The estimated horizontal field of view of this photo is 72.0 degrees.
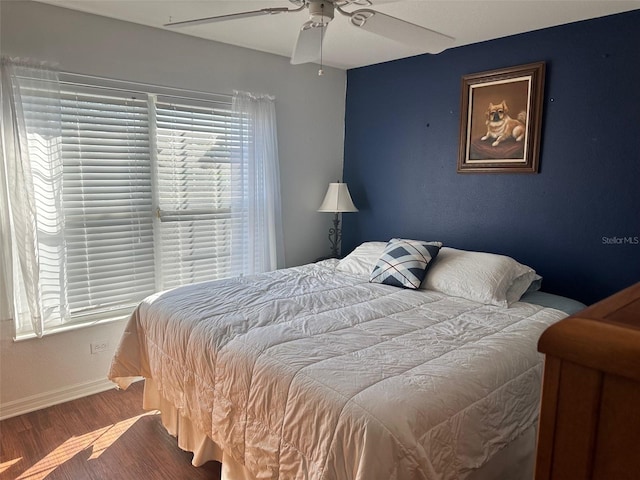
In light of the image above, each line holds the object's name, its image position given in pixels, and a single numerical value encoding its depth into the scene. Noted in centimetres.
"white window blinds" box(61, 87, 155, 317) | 277
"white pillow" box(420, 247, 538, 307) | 258
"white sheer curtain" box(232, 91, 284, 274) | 348
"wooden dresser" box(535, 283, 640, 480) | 46
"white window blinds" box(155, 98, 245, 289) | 318
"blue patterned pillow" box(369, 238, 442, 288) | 284
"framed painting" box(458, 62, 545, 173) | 293
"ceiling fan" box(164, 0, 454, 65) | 186
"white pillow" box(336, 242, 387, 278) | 323
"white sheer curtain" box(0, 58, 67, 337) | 249
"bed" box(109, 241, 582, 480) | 139
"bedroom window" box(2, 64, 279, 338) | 264
